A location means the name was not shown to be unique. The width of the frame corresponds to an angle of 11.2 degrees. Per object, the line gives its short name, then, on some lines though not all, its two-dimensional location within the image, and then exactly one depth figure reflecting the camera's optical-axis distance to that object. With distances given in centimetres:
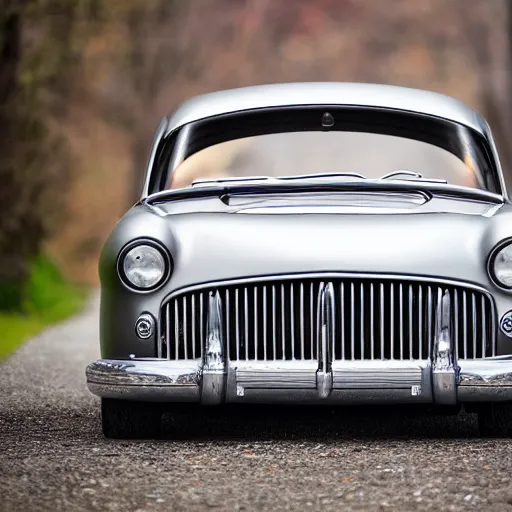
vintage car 1011
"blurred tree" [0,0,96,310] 2860
